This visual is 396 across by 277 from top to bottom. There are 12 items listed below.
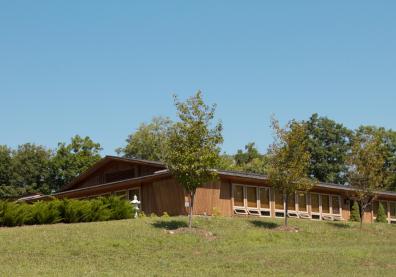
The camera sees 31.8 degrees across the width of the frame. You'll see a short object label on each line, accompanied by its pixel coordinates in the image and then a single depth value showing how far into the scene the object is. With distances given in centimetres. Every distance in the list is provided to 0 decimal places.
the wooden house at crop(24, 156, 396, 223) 3647
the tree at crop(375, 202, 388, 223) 4550
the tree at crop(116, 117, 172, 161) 8094
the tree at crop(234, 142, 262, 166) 8906
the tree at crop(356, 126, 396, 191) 7444
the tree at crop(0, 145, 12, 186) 7474
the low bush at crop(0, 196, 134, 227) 2883
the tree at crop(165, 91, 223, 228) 2844
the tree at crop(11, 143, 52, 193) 7406
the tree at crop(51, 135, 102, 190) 7250
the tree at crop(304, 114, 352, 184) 7662
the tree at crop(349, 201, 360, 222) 4269
